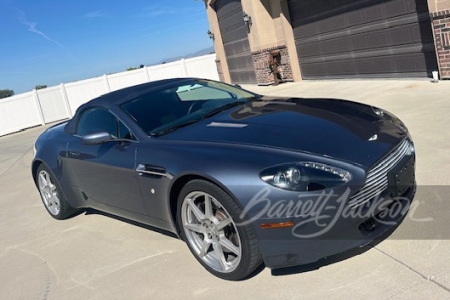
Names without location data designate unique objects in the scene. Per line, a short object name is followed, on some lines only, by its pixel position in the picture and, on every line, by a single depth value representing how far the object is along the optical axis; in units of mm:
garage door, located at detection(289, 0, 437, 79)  9578
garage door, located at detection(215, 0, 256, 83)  17812
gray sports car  2871
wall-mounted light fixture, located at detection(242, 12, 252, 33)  16031
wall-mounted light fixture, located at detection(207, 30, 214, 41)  21253
